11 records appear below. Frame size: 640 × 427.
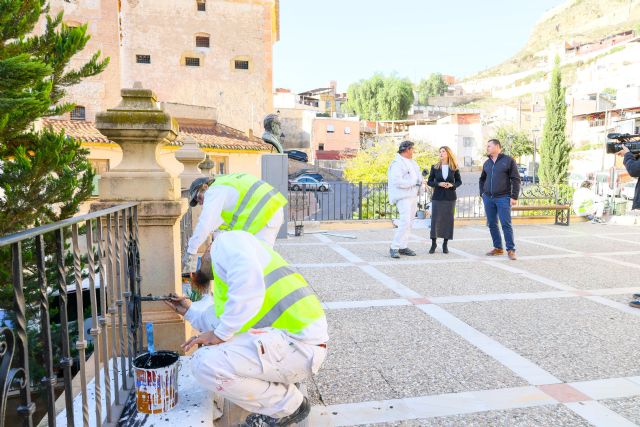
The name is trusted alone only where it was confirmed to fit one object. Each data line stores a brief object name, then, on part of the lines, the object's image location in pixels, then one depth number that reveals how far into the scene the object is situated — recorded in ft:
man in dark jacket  24.36
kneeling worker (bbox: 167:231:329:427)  7.17
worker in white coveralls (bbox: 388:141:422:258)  24.48
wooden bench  37.57
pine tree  16.56
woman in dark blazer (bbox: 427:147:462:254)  25.89
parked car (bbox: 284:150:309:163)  155.02
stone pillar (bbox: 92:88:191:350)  9.40
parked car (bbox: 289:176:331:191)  113.39
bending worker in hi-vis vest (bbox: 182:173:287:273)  9.16
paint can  7.48
